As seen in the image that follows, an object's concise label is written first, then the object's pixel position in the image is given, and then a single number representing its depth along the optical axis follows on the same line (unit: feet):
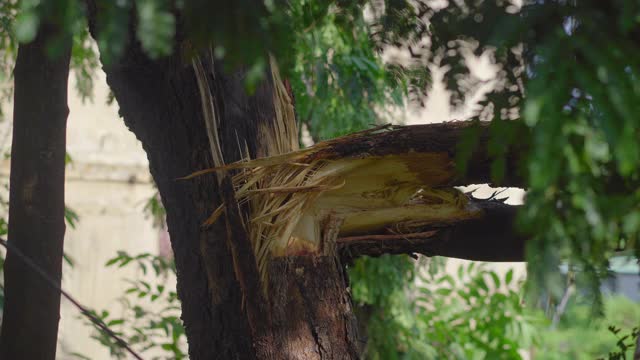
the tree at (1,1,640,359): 13.86
